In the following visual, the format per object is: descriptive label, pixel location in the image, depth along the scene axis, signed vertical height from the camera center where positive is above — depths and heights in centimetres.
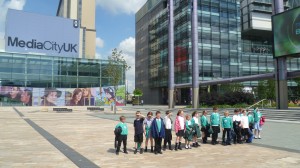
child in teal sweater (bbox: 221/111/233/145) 1303 -126
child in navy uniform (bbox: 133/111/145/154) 1104 -115
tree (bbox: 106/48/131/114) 4297 +458
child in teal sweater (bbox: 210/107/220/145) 1326 -121
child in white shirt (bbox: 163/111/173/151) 1164 -118
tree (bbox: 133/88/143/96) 7787 +134
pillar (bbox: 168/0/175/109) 5269 +675
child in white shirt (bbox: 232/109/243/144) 1347 -135
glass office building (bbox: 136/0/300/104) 6425 +1296
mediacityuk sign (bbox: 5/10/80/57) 7131 +1615
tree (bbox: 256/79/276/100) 5565 +150
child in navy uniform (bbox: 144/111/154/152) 1130 -104
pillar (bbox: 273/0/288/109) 3222 +165
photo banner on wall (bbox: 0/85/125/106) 6300 +58
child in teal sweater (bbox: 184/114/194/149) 1209 -137
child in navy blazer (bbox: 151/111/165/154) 1101 -124
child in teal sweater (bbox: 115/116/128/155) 1091 -130
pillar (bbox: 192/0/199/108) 4612 +696
